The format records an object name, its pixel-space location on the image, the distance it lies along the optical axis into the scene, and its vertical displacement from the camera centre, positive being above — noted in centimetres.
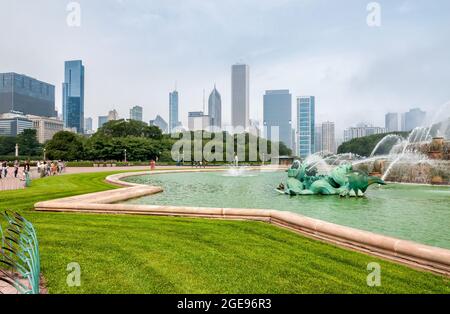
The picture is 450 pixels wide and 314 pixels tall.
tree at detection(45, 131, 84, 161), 7818 +198
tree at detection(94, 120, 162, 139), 9912 +806
